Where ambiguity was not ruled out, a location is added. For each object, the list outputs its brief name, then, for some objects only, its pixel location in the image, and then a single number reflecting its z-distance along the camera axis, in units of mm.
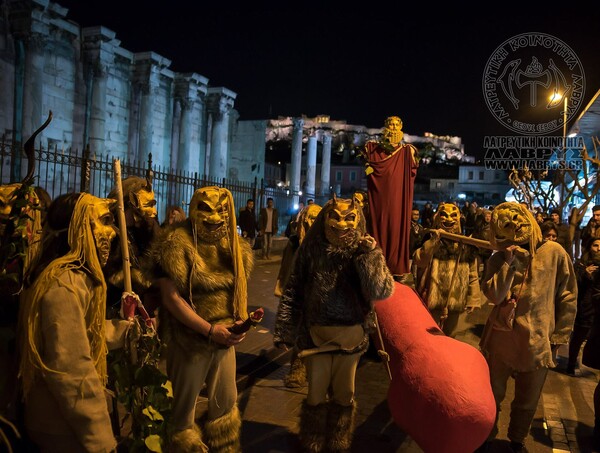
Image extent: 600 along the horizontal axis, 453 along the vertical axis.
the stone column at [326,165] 40469
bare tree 11617
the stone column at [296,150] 34719
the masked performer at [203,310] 3148
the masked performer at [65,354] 2201
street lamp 14045
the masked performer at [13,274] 2344
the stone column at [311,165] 36478
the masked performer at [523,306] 3875
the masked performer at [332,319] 3623
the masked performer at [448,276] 5434
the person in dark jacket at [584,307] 6461
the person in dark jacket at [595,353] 4595
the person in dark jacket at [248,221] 15547
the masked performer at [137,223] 3670
